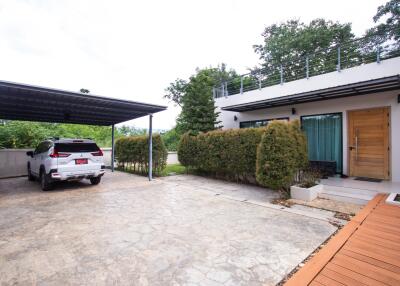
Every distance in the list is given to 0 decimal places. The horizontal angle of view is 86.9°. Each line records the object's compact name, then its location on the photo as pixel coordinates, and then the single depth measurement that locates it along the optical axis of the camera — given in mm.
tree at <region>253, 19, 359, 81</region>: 19938
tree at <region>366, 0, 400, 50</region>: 16562
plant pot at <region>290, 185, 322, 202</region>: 5566
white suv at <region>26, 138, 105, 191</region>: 6555
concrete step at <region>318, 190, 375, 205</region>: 5148
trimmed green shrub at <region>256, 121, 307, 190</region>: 5695
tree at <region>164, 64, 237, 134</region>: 12586
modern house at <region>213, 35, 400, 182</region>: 7008
